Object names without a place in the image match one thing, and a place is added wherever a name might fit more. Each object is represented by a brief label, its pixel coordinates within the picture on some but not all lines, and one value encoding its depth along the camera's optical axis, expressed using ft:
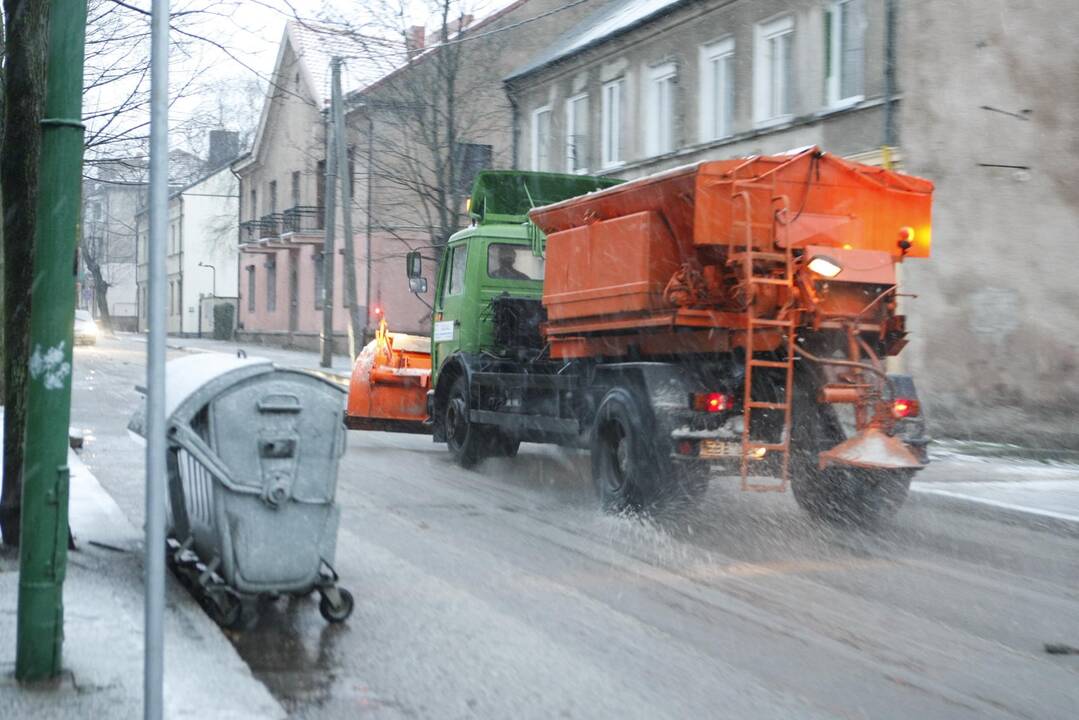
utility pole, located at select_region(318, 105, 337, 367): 101.40
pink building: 131.54
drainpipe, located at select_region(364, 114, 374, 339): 92.97
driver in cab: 44.09
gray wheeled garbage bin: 19.60
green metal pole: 15.26
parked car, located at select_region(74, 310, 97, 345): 147.66
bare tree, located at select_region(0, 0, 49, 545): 21.84
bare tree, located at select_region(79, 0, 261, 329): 43.80
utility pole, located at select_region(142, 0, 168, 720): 11.78
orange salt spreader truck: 29.66
